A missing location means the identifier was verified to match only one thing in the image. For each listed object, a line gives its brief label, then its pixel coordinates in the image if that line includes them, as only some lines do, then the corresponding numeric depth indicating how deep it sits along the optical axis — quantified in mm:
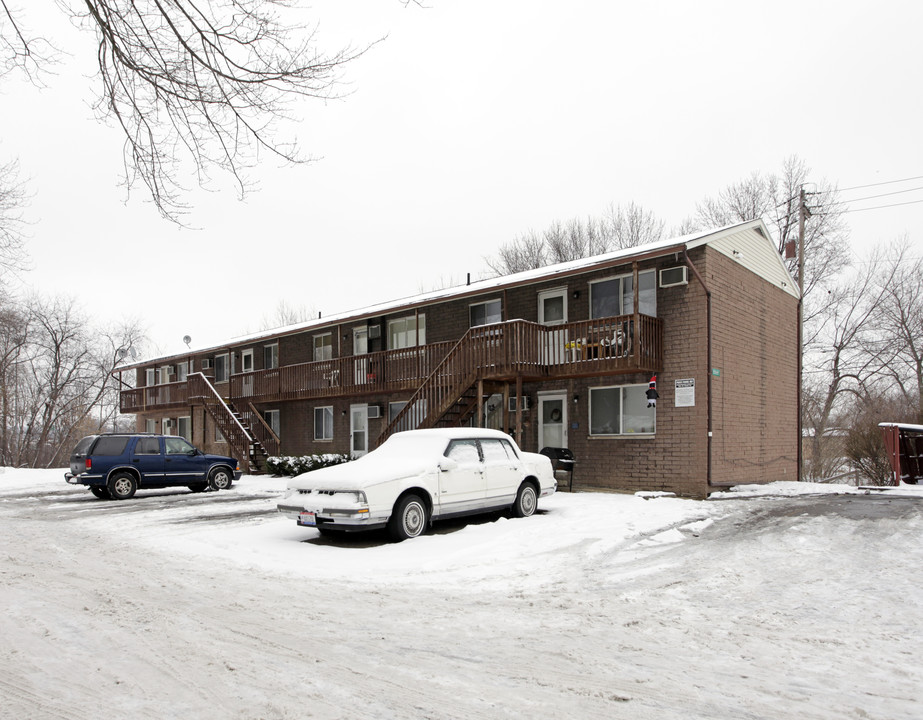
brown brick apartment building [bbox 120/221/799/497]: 15703
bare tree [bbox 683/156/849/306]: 32562
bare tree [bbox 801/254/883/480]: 34312
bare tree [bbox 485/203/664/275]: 40031
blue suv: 16406
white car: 9398
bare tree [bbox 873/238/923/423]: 33969
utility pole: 27844
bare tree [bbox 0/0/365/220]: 5582
